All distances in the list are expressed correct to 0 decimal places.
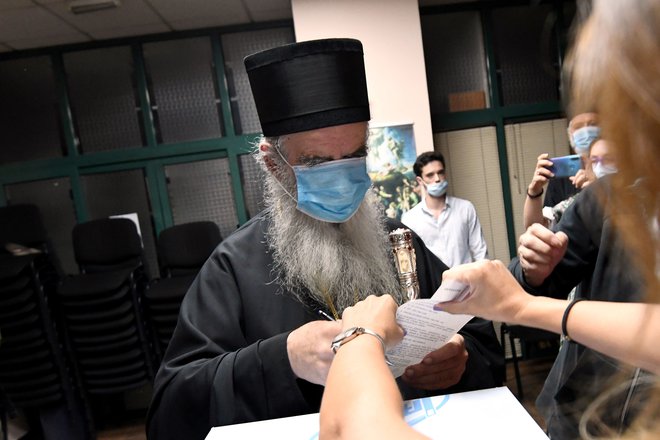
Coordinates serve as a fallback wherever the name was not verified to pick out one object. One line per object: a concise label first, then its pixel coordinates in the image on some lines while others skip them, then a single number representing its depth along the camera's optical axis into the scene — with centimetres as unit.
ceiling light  377
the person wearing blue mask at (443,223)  400
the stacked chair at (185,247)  431
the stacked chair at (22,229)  424
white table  72
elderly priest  118
